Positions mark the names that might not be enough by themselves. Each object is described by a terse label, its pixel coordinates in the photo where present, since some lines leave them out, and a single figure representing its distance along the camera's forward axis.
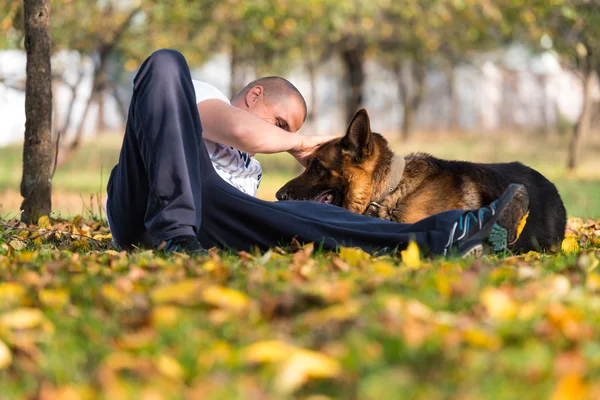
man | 3.93
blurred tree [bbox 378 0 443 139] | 16.33
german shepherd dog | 4.86
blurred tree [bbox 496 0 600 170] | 15.59
